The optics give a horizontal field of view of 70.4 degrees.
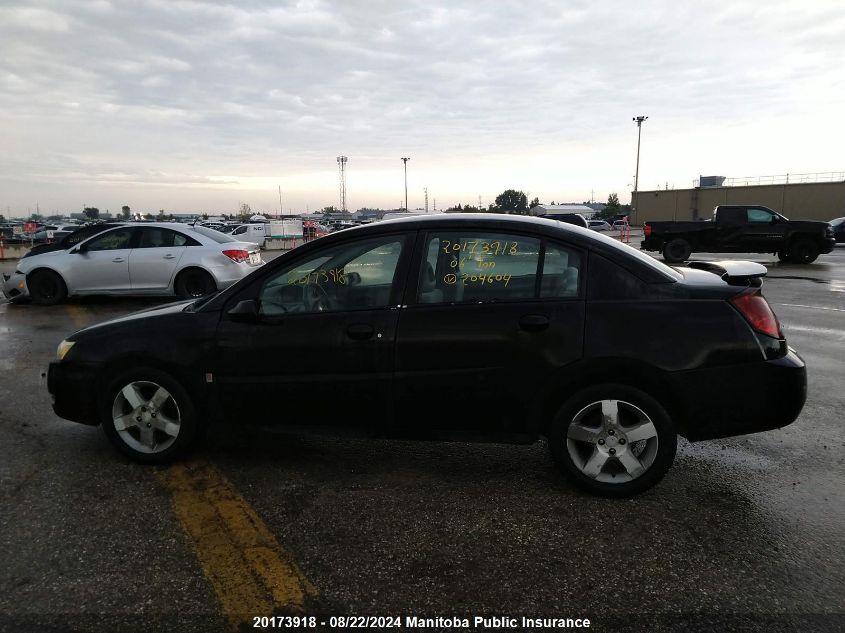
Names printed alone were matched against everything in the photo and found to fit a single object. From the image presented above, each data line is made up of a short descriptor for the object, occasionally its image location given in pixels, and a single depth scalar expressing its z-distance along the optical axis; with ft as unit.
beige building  178.50
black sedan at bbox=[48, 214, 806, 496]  10.25
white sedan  33.42
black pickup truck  55.72
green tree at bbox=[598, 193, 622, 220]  291.17
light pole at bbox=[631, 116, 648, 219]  229.66
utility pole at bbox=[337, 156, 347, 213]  270.87
